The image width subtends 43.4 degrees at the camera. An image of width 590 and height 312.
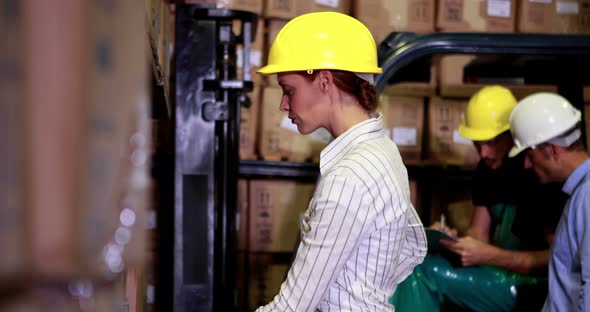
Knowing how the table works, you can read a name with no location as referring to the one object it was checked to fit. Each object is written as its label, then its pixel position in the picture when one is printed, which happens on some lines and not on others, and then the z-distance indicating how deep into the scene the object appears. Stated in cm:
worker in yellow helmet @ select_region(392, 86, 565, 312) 357
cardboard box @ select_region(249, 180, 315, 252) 455
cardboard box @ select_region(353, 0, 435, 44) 451
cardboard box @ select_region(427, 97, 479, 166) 464
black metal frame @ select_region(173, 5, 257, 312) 384
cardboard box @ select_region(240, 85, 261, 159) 452
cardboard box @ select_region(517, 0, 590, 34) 474
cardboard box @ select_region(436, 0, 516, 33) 464
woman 189
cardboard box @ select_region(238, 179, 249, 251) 457
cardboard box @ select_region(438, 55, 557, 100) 462
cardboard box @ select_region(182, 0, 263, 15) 436
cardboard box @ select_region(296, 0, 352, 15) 456
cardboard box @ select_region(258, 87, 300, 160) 446
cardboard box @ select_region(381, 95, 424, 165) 459
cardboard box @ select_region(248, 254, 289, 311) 461
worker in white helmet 288
